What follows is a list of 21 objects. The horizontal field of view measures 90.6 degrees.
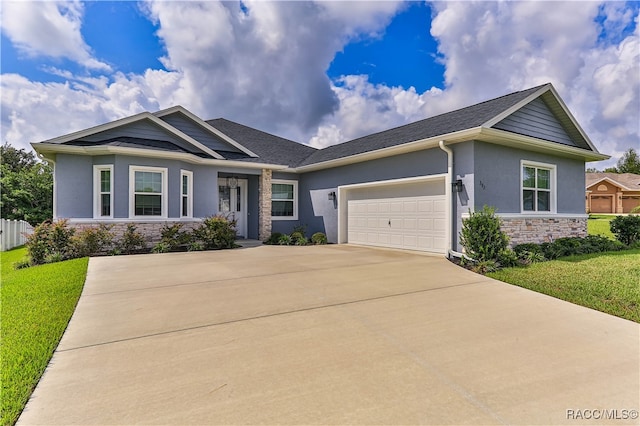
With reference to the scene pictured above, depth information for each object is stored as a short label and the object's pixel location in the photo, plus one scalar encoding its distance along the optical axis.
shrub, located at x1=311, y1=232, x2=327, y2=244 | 13.47
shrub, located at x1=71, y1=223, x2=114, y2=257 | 9.58
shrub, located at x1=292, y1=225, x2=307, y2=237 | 14.30
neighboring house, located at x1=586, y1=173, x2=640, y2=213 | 34.06
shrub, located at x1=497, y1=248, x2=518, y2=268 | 7.71
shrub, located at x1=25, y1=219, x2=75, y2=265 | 8.98
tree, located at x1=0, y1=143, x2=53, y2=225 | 20.14
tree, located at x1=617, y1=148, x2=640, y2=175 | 50.80
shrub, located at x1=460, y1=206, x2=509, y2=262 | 7.79
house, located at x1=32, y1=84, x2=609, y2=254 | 9.17
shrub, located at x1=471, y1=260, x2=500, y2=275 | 7.28
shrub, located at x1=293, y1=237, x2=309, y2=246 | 13.13
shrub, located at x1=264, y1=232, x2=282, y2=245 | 13.36
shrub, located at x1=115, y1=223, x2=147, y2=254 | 10.28
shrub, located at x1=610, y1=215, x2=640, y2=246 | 11.37
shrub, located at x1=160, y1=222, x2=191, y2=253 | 10.78
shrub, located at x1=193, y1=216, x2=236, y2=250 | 11.39
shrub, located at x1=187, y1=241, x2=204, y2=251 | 11.12
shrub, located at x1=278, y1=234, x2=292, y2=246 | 13.13
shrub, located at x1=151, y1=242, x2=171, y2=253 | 10.54
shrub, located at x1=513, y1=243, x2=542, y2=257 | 8.65
